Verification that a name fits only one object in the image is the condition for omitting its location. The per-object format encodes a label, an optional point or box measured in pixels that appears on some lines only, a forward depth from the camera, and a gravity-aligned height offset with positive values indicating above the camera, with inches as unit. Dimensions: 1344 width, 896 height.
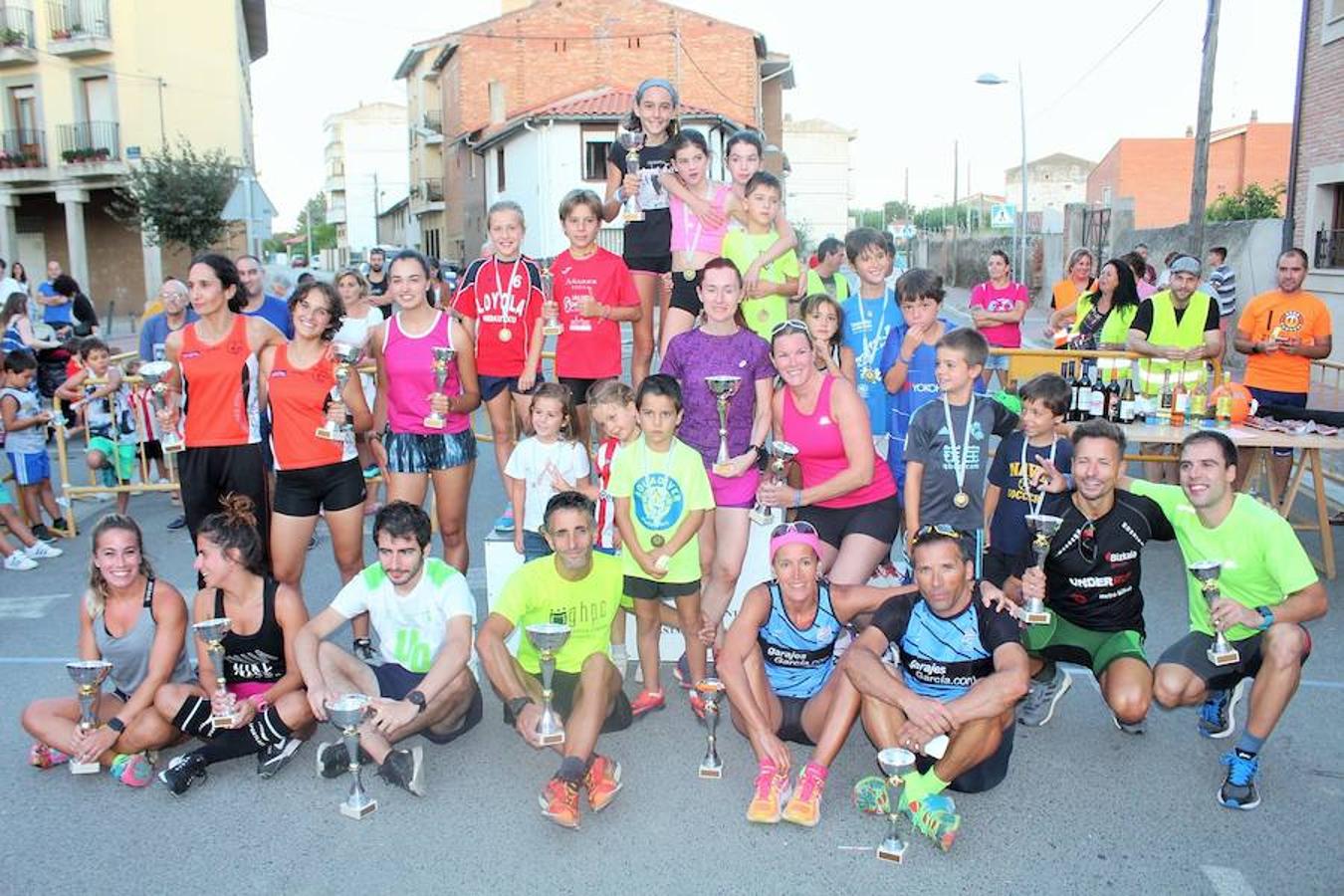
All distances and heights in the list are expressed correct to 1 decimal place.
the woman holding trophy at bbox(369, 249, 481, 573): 225.8 -22.3
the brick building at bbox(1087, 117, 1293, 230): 1822.6 +205.1
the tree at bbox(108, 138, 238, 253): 1138.7 +100.0
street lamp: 1121.4 +213.8
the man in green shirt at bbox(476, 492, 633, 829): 172.7 -61.4
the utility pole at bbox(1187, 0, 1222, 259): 657.6 +78.7
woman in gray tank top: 180.7 -63.1
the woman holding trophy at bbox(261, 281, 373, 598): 214.2 -27.3
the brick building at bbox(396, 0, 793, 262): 1684.3 +364.7
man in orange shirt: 323.9 -16.6
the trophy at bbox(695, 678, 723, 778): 174.9 -70.8
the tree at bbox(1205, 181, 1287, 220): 1127.0 +86.6
